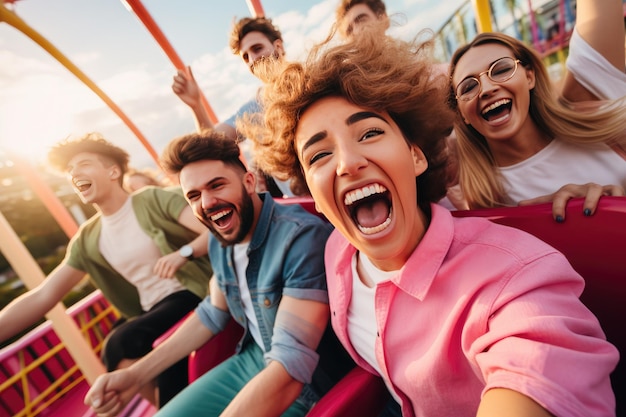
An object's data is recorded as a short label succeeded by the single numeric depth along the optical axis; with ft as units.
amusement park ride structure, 5.78
